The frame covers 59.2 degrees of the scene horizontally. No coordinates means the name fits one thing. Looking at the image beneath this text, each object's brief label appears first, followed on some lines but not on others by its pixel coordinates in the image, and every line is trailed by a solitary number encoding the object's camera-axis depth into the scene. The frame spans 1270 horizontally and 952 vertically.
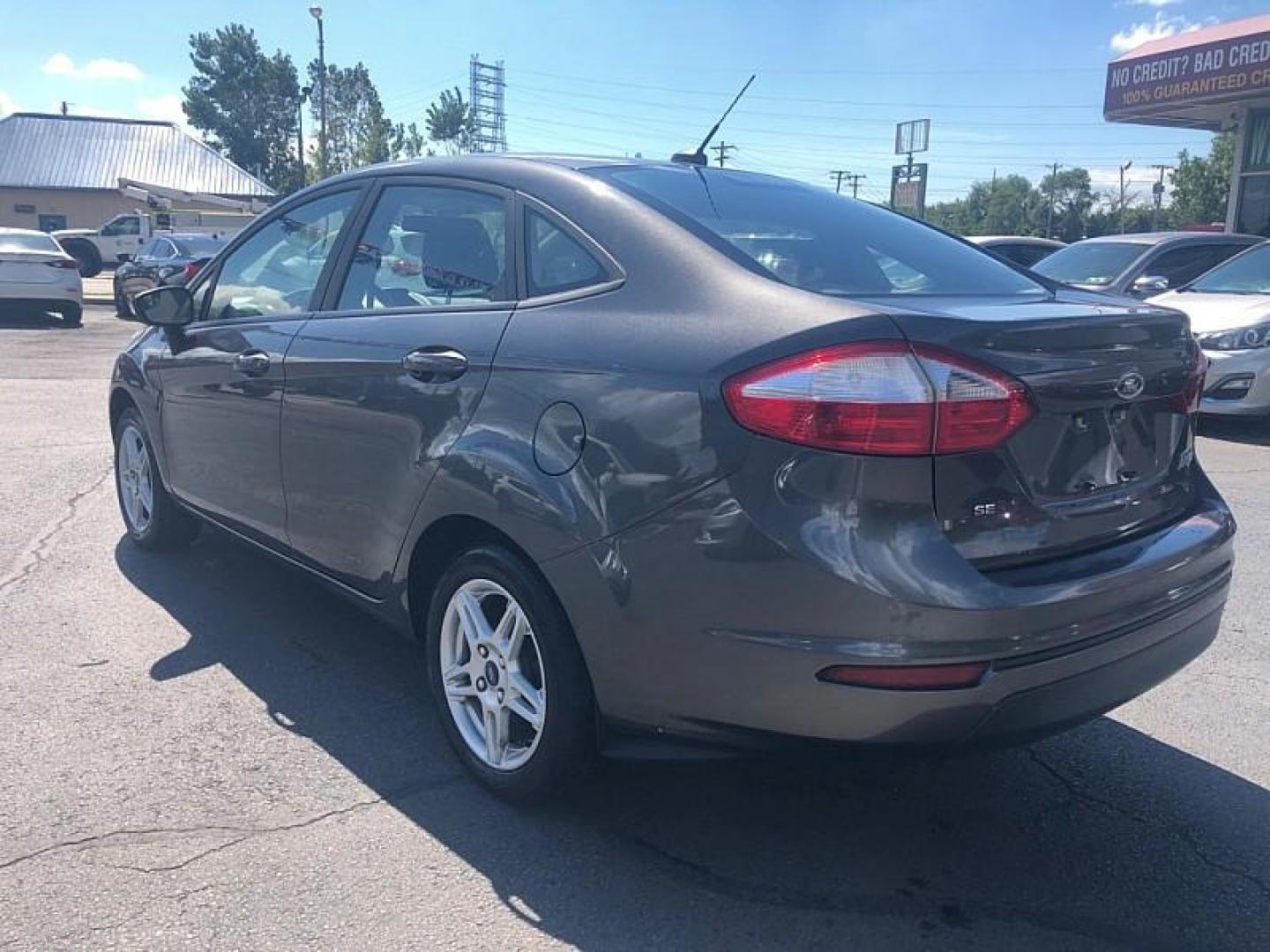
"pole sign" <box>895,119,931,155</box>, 59.38
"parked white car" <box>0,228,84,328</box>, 17.36
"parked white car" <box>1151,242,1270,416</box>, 8.90
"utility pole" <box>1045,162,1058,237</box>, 78.22
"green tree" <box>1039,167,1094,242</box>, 82.12
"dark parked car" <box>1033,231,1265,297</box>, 11.22
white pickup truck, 38.84
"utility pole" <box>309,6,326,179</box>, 40.22
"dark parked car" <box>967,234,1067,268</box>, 14.98
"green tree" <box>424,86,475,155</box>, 86.62
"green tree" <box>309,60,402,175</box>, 79.75
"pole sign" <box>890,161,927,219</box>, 46.50
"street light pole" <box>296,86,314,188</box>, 48.73
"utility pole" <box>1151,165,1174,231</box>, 56.84
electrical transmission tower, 91.69
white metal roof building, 53.66
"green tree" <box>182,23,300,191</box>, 84.69
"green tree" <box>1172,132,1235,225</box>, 59.06
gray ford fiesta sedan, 2.32
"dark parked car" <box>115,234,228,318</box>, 21.23
